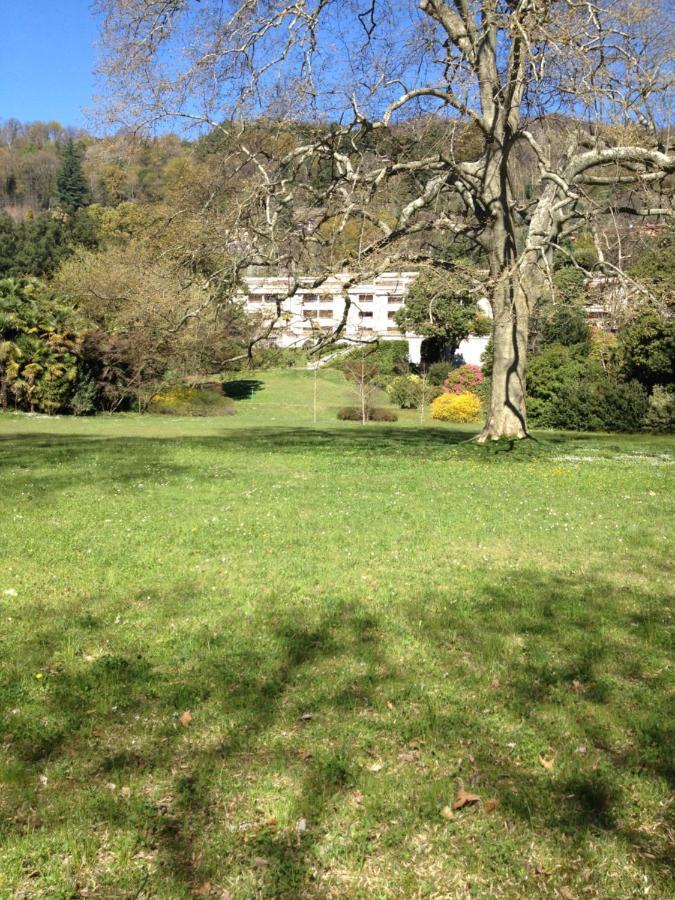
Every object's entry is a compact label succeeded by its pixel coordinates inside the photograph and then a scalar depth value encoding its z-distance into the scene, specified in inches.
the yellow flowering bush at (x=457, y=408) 1400.1
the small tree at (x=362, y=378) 1354.5
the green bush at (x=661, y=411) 1160.2
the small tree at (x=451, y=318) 1528.1
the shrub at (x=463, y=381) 1550.2
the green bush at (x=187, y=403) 1429.6
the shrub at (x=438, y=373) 1720.0
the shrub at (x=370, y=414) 1416.1
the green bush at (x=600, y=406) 1206.3
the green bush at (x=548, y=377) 1306.6
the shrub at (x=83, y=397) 1296.8
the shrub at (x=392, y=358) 1920.5
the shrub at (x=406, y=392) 1625.2
